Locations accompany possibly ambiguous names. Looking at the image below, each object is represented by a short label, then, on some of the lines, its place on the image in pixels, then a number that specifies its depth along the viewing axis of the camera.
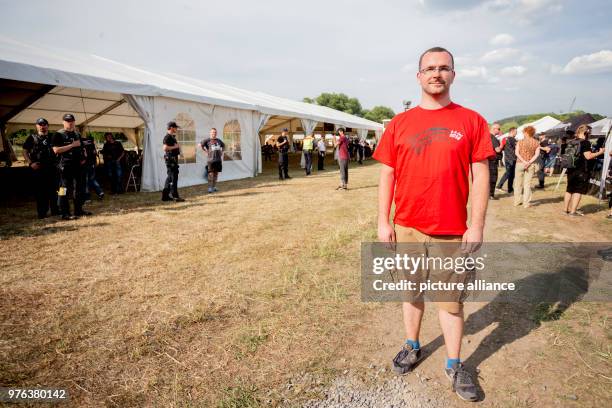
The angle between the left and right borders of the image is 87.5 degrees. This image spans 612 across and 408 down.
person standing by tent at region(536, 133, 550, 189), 9.27
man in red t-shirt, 1.75
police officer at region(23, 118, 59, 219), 5.85
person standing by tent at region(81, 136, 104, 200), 7.64
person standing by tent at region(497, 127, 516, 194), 8.37
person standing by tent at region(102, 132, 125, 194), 9.18
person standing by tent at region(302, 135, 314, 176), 13.64
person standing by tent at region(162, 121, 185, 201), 7.49
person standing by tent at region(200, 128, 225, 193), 8.91
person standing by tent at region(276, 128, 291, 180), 11.45
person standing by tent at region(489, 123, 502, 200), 7.21
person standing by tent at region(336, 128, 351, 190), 9.35
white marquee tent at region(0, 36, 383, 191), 7.31
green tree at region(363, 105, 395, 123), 90.67
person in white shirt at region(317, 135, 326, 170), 16.47
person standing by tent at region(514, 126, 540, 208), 6.65
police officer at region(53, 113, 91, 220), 5.84
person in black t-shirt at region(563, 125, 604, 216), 6.00
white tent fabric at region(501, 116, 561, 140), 23.37
